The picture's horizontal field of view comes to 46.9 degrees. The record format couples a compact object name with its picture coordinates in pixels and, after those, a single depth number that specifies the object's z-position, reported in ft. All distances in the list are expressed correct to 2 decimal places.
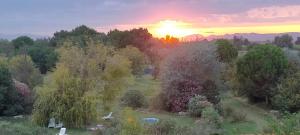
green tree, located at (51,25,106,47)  181.63
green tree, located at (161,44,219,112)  64.99
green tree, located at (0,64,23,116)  60.74
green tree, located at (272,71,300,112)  60.95
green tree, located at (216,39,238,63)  101.36
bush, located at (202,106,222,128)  48.40
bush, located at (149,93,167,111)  66.78
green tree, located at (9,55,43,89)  78.18
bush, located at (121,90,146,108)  69.01
